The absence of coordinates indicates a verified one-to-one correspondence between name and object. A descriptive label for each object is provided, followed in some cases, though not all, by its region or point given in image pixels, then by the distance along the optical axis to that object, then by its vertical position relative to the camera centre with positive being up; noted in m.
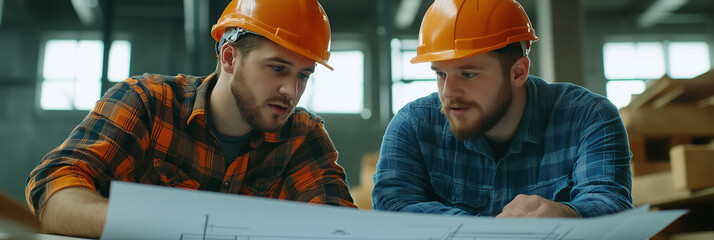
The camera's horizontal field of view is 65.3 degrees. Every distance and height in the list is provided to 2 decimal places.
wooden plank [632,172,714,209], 2.19 -0.19
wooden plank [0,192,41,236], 0.54 -0.07
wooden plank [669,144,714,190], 2.12 -0.06
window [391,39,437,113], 9.48 +1.24
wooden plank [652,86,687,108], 2.74 +0.27
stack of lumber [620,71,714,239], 2.59 +0.08
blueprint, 0.71 -0.10
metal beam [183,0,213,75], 8.17 +1.89
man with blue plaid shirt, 1.68 +0.07
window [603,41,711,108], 10.73 +1.71
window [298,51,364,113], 10.02 +1.16
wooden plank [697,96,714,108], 2.72 +0.23
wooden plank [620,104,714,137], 2.75 +0.14
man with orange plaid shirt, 1.63 +0.09
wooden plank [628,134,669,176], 2.81 -0.06
